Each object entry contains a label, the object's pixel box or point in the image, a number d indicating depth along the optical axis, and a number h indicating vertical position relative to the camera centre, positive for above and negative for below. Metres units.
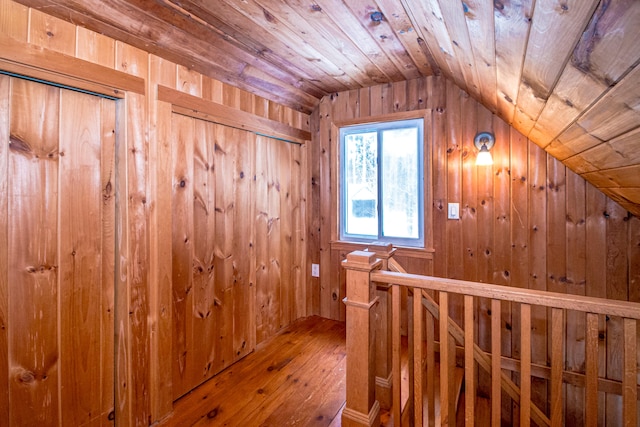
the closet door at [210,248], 1.95 -0.24
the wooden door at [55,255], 1.30 -0.19
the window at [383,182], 2.75 +0.30
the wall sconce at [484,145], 2.28 +0.53
